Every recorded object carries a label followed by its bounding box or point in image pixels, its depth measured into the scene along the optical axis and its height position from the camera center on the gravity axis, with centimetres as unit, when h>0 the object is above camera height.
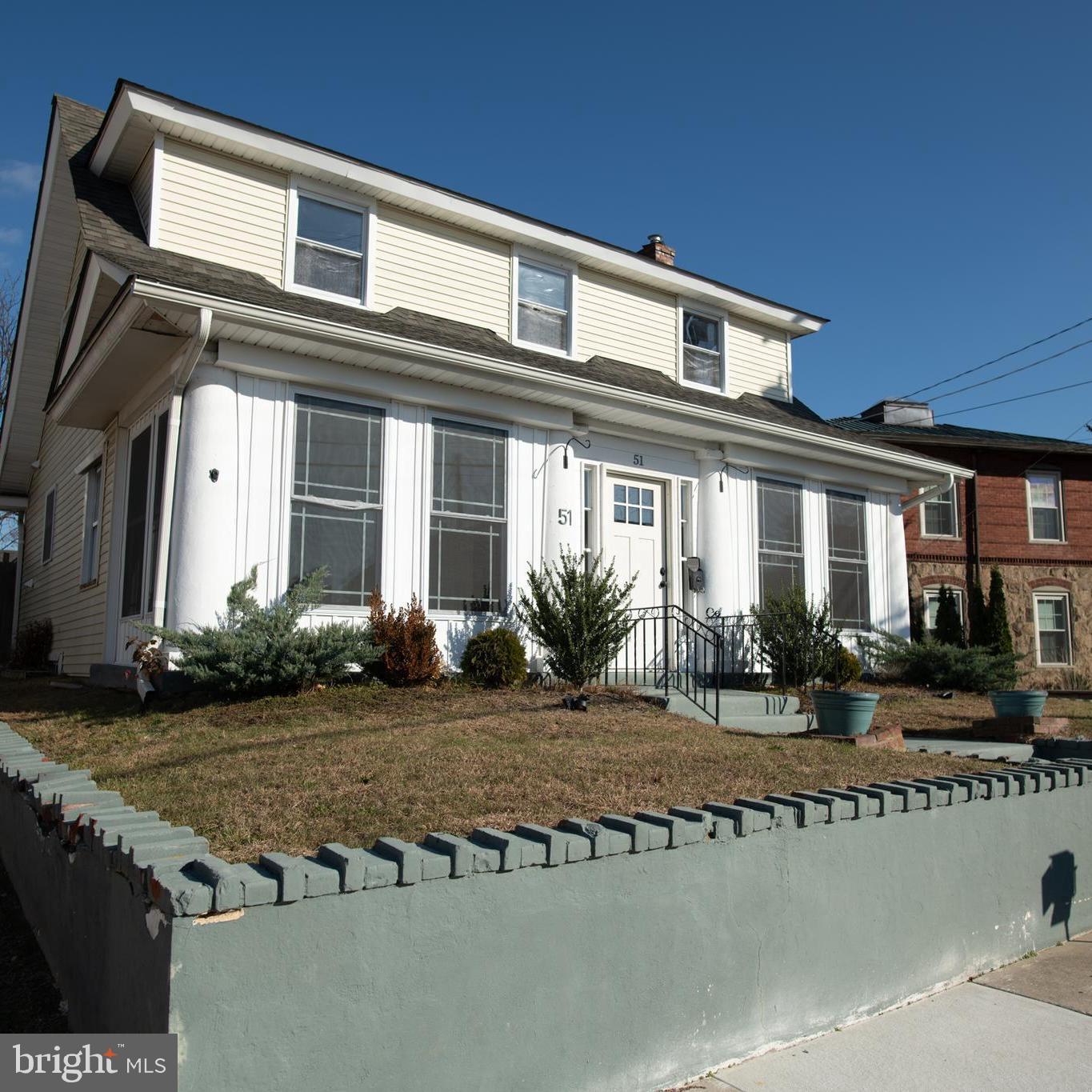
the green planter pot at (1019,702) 909 -48
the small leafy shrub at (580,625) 936 +22
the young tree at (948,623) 1916 +50
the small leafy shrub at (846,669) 1158 -24
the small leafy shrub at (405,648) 898 +0
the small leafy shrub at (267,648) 777 -1
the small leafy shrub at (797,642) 1073 +8
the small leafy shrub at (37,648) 1347 -2
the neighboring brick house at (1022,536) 2120 +245
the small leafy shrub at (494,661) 939 -12
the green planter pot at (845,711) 768 -48
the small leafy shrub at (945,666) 1258 -21
